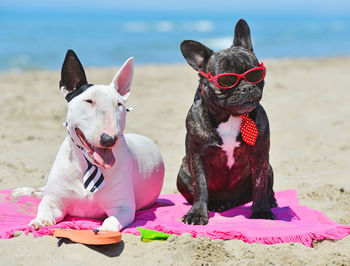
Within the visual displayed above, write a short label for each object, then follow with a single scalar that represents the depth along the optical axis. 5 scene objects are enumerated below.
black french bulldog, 3.68
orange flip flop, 3.07
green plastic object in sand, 3.29
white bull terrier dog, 3.23
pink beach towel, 3.36
